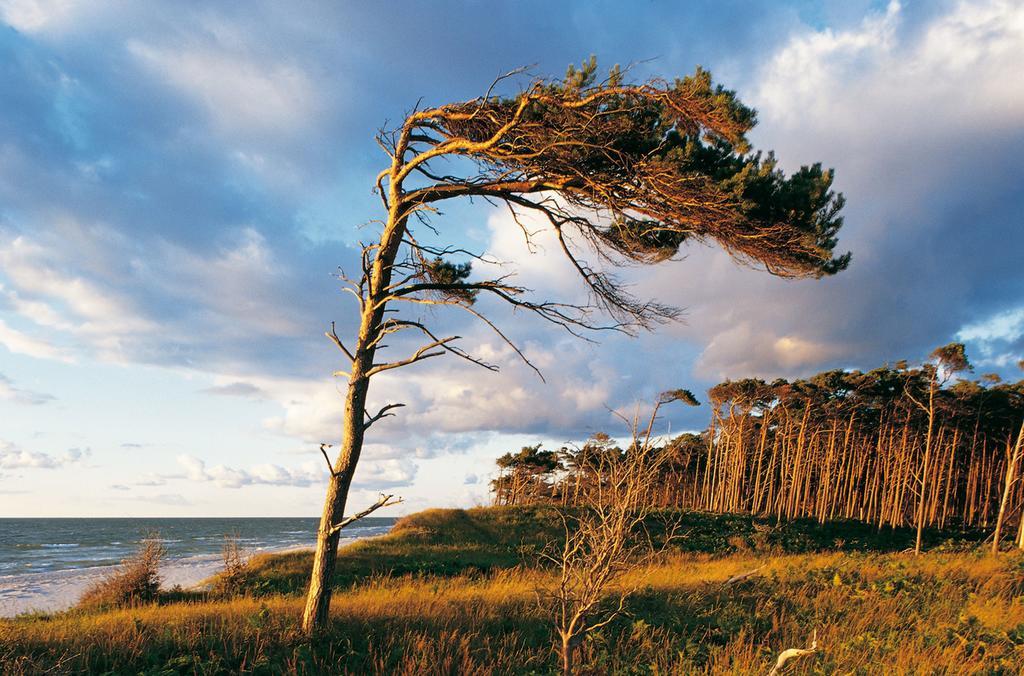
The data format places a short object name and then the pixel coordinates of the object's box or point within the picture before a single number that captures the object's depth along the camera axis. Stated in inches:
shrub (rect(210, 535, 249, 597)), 601.0
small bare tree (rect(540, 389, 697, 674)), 221.3
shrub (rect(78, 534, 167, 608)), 546.3
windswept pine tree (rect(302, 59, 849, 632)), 308.8
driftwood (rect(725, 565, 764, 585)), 436.3
